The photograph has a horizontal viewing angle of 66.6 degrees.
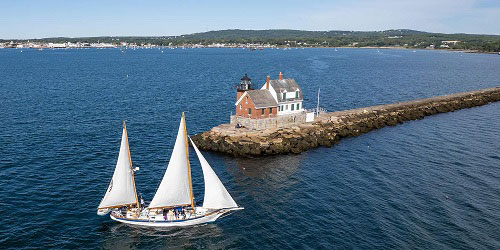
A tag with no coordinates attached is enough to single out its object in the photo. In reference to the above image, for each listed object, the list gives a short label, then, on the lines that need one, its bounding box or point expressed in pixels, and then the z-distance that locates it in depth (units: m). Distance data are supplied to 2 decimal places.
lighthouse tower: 64.10
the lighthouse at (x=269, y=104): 61.84
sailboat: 35.81
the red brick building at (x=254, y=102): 61.62
